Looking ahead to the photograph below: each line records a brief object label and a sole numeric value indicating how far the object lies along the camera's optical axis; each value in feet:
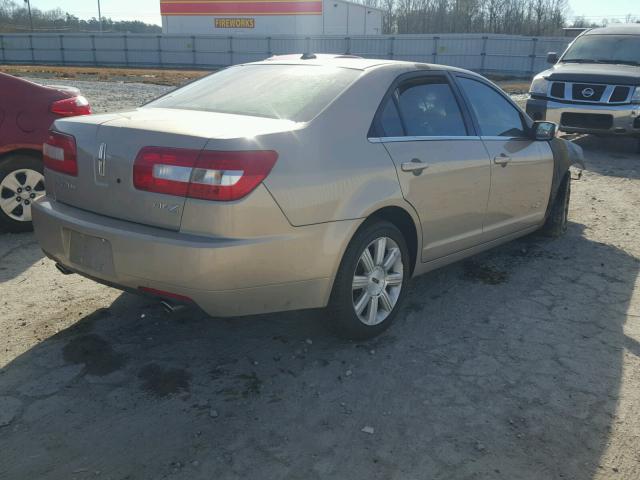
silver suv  32.76
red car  17.87
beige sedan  9.69
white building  155.12
